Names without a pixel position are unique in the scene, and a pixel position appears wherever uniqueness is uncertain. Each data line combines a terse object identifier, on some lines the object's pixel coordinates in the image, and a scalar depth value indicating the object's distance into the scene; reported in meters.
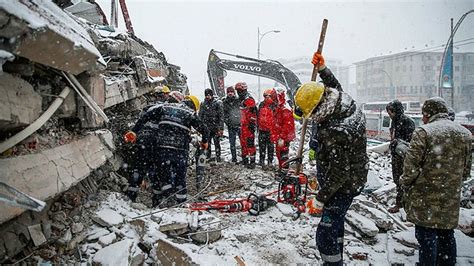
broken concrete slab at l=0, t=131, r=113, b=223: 1.87
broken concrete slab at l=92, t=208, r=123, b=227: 2.97
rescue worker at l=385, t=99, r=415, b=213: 4.64
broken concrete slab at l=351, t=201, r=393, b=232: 4.11
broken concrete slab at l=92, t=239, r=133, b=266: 2.46
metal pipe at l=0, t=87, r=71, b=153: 1.85
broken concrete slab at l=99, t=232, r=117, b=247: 2.72
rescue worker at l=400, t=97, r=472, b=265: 2.76
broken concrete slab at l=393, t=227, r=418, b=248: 3.70
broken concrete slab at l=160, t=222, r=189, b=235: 3.13
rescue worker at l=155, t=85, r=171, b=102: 5.20
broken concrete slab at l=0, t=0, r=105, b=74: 1.64
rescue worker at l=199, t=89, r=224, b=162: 7.41
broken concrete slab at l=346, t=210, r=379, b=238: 3.83
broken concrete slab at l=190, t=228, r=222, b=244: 3.29
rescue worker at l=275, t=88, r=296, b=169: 6.79
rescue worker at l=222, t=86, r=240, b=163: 7.82
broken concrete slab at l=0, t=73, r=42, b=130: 1.81
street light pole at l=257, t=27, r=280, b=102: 23.40
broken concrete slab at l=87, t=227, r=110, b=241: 2.75
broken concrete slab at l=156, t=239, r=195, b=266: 2.63
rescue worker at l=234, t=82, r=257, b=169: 7.25
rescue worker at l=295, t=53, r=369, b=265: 2.80
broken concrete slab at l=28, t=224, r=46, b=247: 2.22
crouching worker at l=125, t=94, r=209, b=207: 4.48
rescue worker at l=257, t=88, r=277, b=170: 6.93
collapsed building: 1.79
